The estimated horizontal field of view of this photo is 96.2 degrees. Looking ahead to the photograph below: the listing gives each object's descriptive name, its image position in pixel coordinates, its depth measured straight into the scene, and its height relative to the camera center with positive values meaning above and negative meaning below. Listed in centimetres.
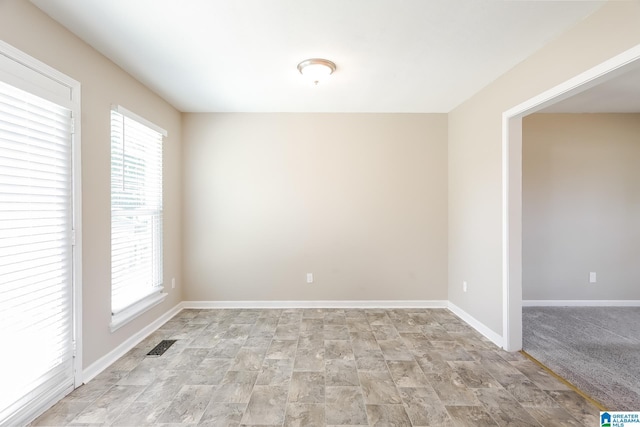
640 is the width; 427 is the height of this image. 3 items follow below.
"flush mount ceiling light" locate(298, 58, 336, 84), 251 +131
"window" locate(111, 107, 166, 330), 262 +0
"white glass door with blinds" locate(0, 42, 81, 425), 166 -13
